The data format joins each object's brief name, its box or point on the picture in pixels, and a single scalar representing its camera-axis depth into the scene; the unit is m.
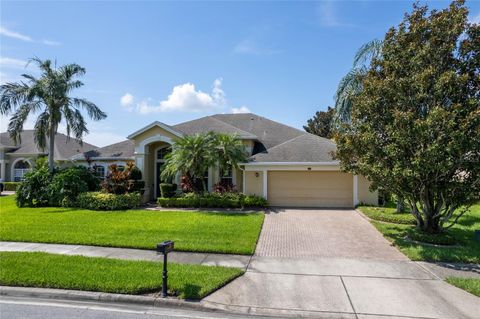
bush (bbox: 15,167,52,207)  18.12
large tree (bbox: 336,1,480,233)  8.52
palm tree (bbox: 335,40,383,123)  16.39
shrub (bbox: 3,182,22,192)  29.53
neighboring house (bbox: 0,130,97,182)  29.62
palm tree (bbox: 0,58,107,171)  18.53
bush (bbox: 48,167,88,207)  17.66
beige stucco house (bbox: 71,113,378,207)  17.84
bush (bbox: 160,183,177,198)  18.47
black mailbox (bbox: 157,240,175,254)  6.03
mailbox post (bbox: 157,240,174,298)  5.91
